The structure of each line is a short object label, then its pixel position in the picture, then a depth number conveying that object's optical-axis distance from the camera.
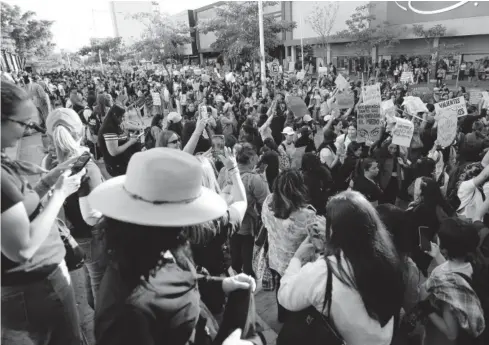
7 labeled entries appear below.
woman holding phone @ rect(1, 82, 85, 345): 1.35
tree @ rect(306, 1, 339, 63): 29.38
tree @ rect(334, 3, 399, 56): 26.41
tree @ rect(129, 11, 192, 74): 28.73
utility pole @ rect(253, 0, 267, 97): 13.67
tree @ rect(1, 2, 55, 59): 28.78
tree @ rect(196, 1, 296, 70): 24.88
